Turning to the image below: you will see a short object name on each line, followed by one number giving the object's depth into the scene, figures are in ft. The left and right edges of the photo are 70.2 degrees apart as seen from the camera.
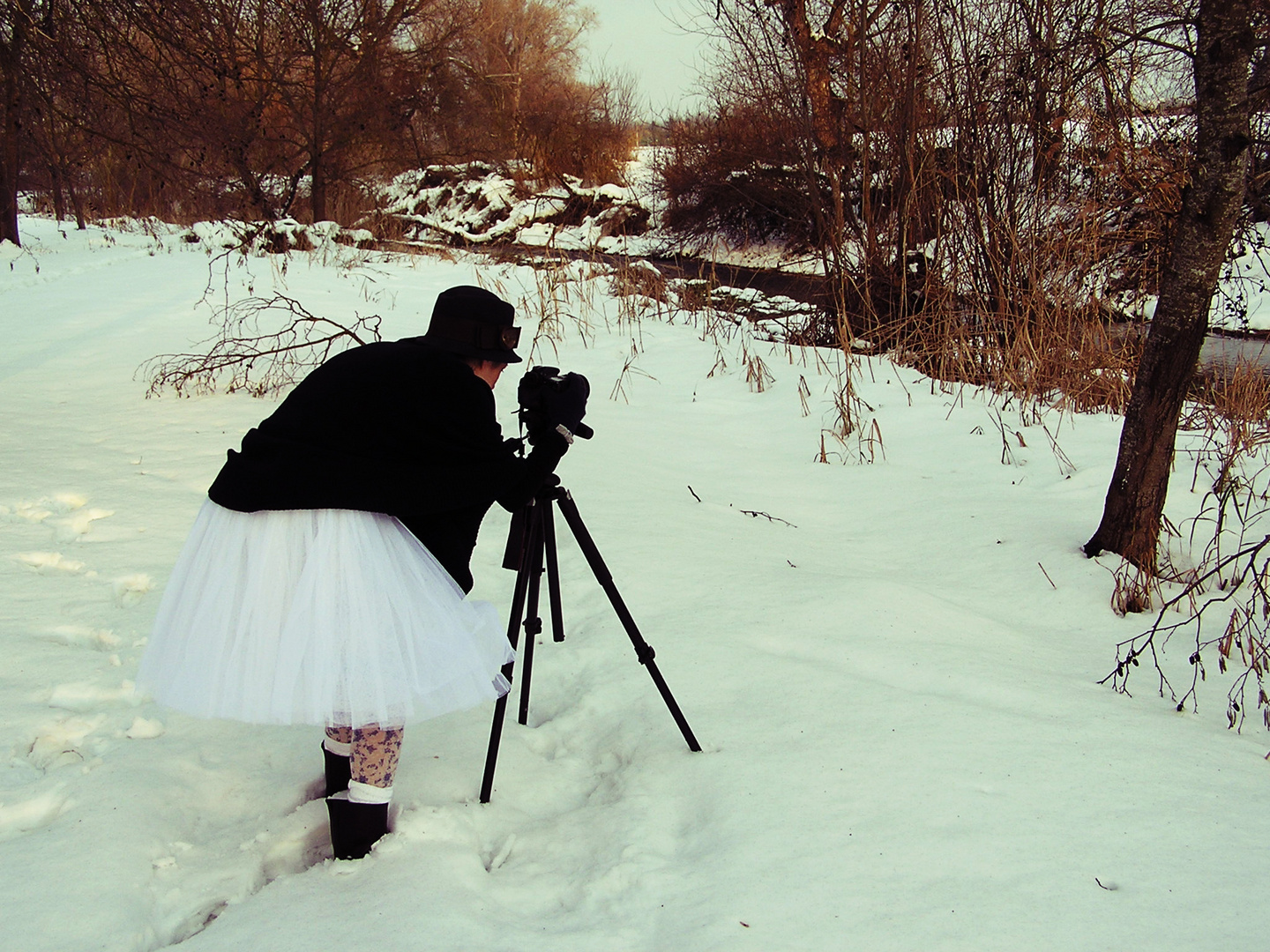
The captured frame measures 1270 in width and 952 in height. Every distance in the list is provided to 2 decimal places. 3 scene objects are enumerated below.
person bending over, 6.22
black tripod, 7.55
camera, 6.98
